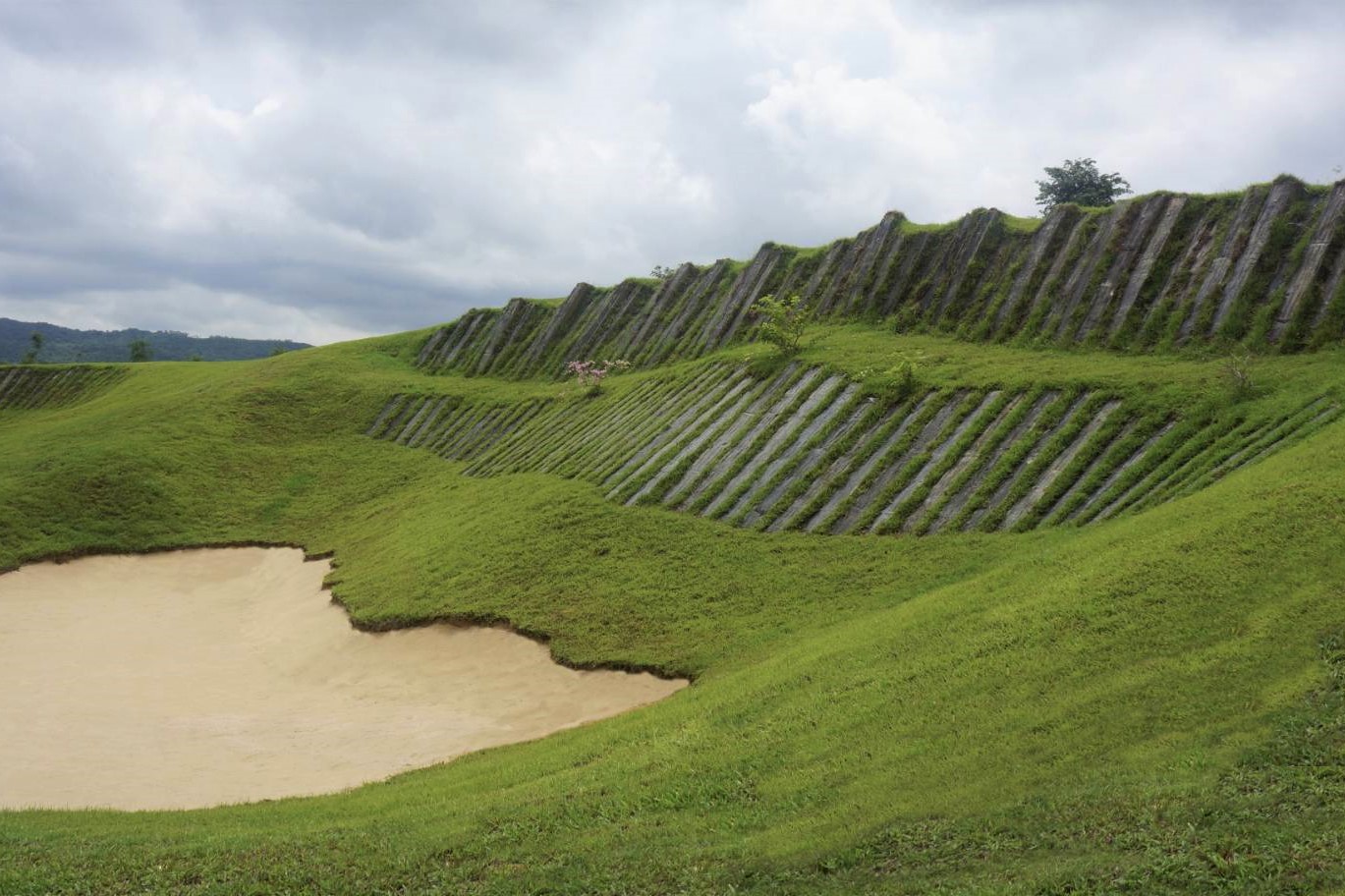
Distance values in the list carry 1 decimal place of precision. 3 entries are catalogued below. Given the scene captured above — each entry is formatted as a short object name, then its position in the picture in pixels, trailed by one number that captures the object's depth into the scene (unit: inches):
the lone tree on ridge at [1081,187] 1957.7
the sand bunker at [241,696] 574.6
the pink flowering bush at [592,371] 1357.0
